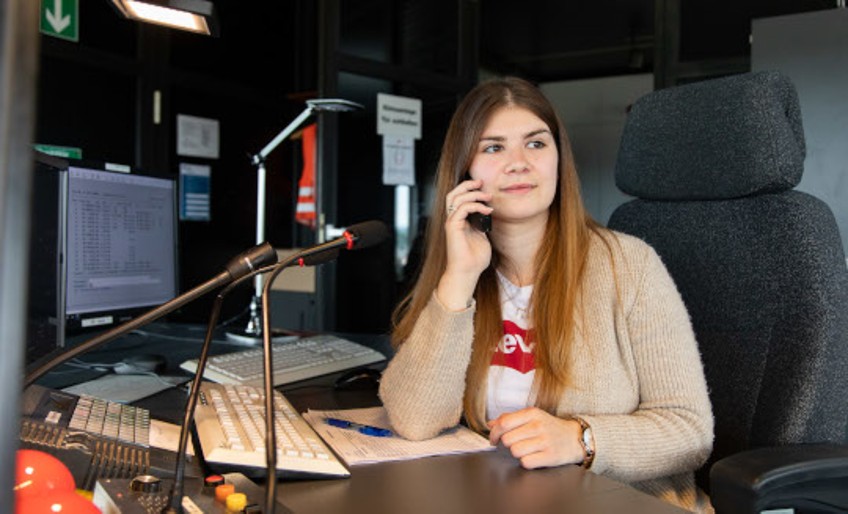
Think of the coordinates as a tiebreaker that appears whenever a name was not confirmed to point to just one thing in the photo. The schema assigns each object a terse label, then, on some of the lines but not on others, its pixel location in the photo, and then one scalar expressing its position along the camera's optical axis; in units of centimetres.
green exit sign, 318
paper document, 98
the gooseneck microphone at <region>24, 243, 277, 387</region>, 71
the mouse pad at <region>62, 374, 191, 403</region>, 132
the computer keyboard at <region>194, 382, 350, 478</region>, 85
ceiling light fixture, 117
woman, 117
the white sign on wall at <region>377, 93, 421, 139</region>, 390
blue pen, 113
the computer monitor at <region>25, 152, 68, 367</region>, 130
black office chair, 118
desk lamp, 208
